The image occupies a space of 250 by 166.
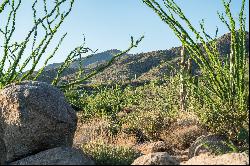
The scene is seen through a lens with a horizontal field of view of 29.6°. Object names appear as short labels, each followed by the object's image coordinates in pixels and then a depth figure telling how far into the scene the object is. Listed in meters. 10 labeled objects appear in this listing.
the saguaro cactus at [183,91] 10.59
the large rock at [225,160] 4.93
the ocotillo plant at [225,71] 6.42
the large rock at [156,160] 4.96
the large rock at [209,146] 6.09
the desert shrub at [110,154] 6.13
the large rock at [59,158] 5.25
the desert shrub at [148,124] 10.89
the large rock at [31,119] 6.00
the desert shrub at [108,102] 17.82
